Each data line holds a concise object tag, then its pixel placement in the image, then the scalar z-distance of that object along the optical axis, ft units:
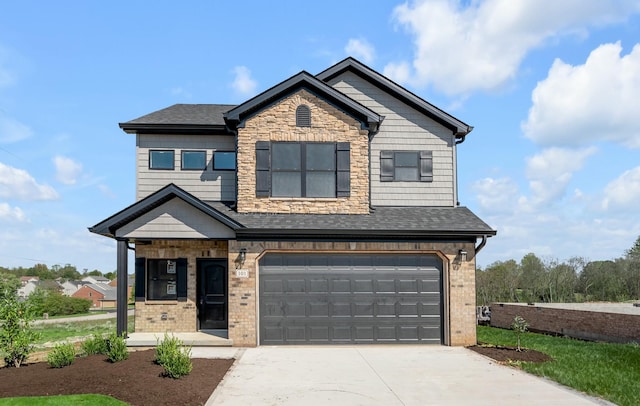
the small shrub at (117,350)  39.19
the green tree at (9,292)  40.27
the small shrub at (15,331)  39.04
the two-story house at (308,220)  50.39
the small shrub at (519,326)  46.94
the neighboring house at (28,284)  315.99
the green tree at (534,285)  116.06
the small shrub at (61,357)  37.81
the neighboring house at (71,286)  328.08
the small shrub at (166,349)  34.61
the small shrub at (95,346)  42.40
